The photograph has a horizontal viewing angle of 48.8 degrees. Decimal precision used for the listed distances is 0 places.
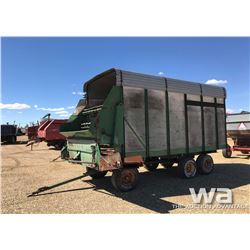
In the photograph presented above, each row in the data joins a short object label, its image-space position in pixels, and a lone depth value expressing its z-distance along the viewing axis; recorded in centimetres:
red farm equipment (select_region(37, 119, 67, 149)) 2073
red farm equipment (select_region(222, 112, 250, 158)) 1335
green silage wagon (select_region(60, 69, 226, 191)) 707
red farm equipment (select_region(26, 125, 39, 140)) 2434
